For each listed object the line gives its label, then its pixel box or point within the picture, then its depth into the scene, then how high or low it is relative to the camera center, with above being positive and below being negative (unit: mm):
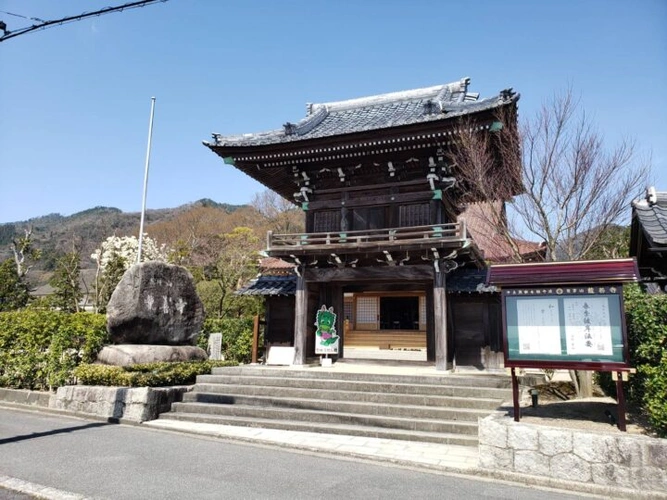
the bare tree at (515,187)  10188 +3618
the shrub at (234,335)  17297 -670
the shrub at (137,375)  10109 -1438
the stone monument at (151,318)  11562 -13
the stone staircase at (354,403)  8297 -1861
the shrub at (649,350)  5605 -354
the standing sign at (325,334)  14336 -474
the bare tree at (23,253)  30617 +4635
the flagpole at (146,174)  17297 +5954
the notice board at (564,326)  6008 -27
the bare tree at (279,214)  37781 +9688
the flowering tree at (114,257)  29391 +4869
